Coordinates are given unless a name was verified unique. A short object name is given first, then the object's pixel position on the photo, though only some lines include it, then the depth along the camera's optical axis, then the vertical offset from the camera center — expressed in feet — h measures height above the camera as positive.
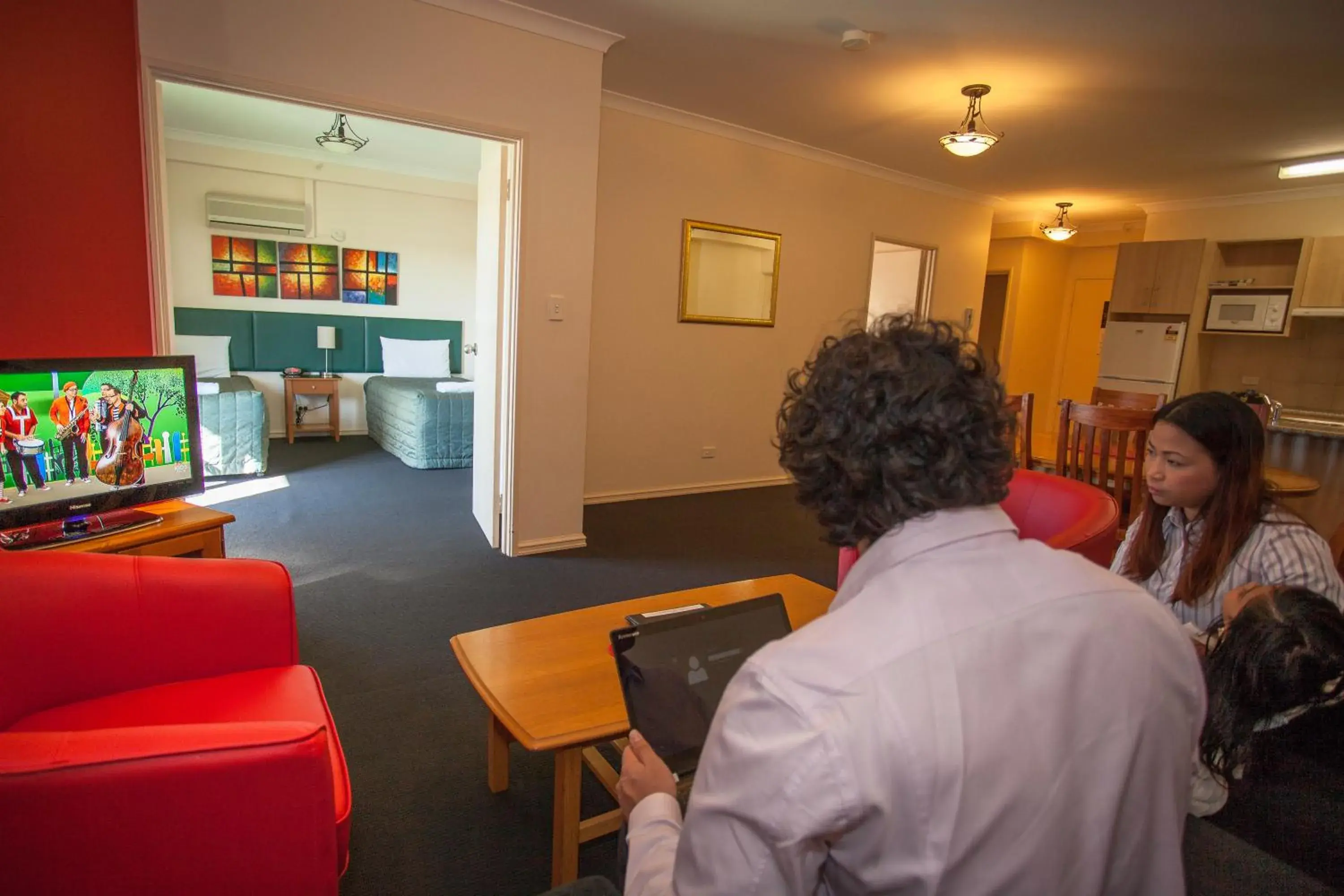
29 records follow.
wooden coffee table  4.47 -2.44
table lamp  20.48 -0.34
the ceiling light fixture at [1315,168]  14.15 +4.56
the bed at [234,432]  15.31 -2.49
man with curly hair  1.76 -0.91
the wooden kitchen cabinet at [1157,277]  18.45 +2.76
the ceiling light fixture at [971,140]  11.46 +3.78
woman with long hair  4.74 -0.95
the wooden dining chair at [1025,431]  11.46 -1.08
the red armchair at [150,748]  3.14 -2.35
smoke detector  9.80 +4.58
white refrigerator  18.84 +0.56
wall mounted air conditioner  19.11 +3.03
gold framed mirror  15.38 +1.78
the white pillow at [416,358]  21.81 -0.80
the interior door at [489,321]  11.07 +0.27
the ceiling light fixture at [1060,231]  19.58 +3.99
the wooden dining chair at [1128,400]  12.62 -0.45
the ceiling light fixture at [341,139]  16.57 +4.86
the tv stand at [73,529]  5.98 -2.00
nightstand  19.76 -1.89
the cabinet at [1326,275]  15.99 +2.64
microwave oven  16.88 +1.77
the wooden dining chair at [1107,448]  9.18 -1.06
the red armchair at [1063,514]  6.44 -1.49
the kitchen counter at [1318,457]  11.28 -1.17
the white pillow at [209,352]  18.92 -0.91
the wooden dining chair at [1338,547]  6.82 -1.61
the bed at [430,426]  17.13 -2.36
